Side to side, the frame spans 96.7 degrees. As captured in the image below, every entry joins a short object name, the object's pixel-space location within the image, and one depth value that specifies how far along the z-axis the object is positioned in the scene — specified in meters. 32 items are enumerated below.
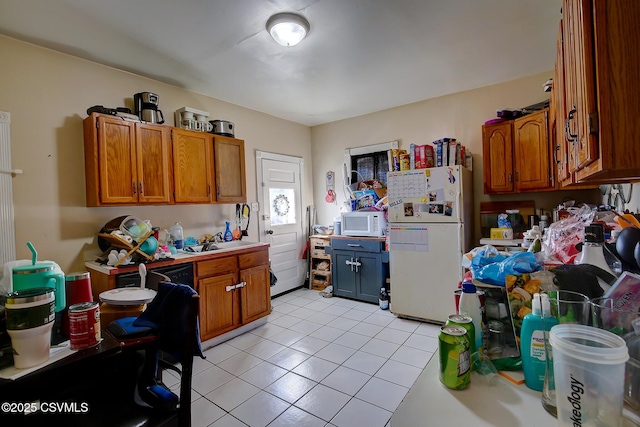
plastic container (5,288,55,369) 0.89
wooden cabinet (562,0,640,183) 0.65
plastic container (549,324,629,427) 0.53
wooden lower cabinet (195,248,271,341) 2.74
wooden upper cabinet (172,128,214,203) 2.88
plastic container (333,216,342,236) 4.28
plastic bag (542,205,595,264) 1.39
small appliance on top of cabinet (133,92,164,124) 2.71
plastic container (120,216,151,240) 2.46
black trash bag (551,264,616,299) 0.82
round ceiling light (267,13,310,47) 2.03
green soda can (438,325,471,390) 0.78
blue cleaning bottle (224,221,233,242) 3.54
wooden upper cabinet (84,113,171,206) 2.36
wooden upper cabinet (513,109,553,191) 2.84
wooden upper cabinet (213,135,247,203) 3.23
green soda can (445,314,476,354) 0.85
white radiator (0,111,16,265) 2.10
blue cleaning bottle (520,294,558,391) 0.75
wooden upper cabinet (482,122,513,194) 3.10
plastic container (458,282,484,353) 0.94
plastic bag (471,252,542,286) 0.97
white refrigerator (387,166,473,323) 2.98
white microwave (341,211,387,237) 3.86
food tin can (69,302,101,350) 1.05
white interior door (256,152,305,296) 4.19
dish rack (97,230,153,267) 2.31
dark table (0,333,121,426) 0.86
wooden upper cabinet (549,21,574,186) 1.28
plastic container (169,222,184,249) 2.98
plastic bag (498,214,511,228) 3.12
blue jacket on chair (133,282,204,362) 1.31
